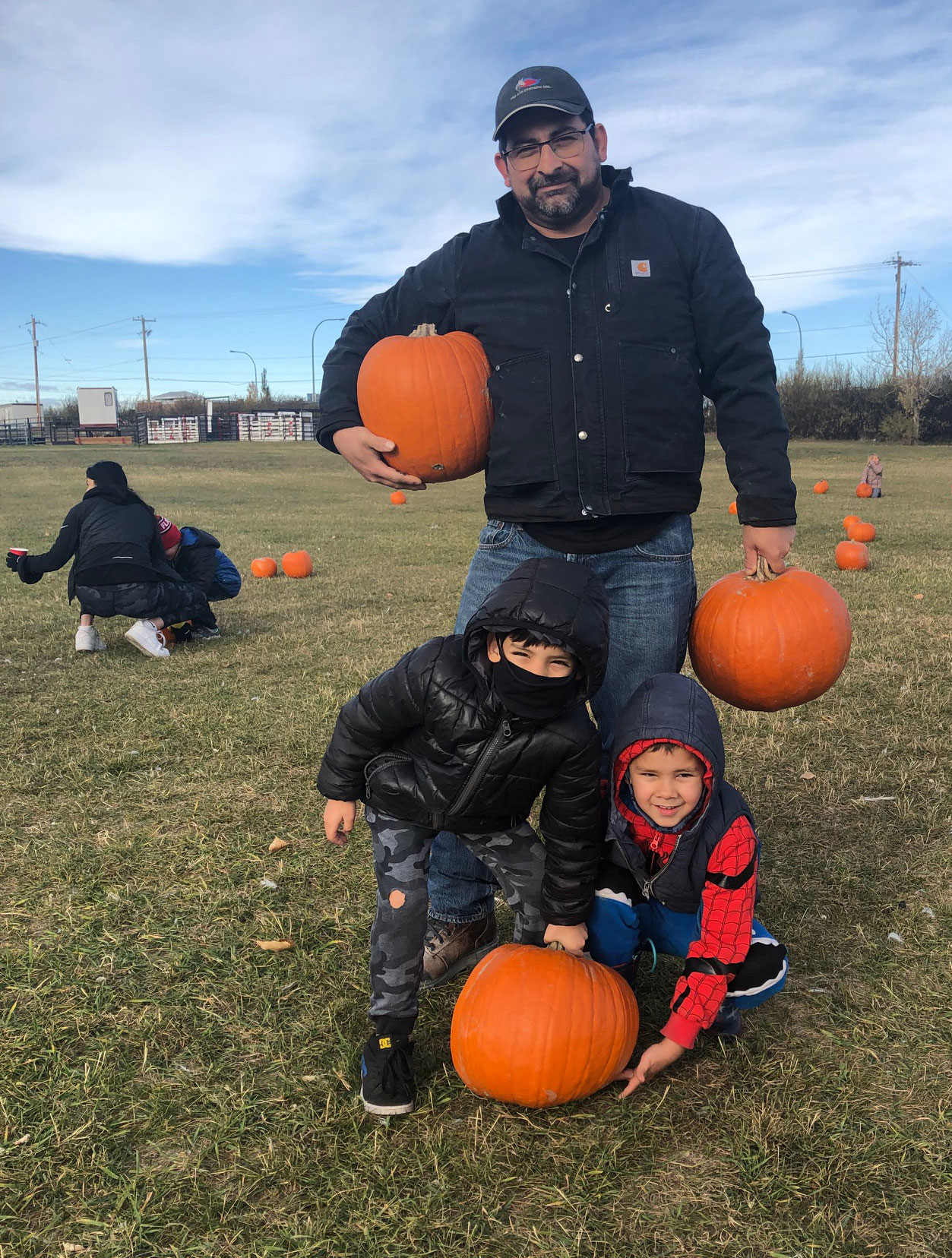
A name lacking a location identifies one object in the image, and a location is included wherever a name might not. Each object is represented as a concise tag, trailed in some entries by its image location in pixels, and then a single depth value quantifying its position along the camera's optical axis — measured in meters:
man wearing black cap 2.96
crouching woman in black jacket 7.68
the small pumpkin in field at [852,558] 10.84
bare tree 49.00
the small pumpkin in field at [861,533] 12.94
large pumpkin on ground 2.67
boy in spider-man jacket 2.81
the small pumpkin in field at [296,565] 11.58
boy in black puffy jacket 2.62
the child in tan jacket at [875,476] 21.14
